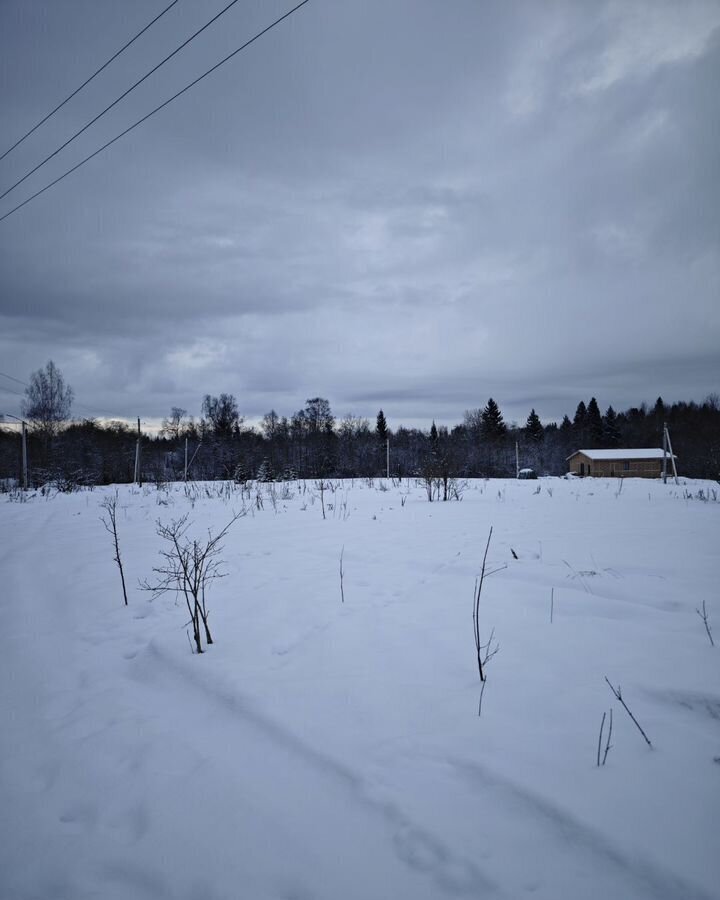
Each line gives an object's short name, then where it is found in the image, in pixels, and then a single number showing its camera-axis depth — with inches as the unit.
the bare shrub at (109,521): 309.0
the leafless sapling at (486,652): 105.0
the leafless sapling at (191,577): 123.2
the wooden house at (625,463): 1576.0
